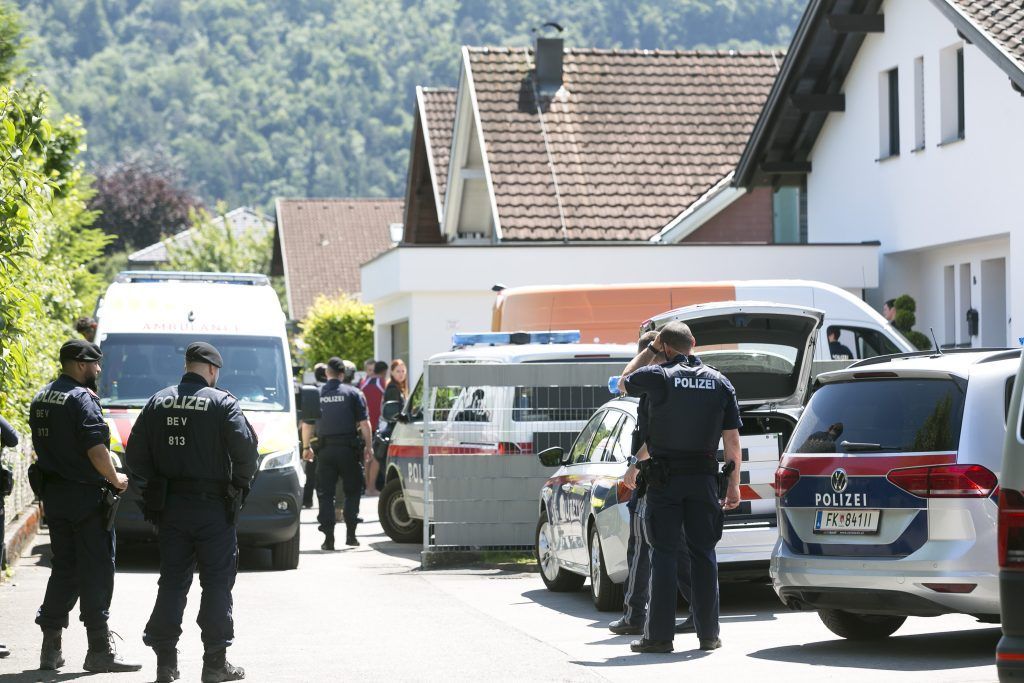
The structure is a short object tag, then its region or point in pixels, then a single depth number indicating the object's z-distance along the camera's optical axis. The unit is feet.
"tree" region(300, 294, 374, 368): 146.41
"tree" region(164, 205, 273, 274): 247.09
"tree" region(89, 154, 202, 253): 273.75
